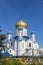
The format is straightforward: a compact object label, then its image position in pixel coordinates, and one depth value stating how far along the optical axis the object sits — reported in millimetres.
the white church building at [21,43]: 49312
